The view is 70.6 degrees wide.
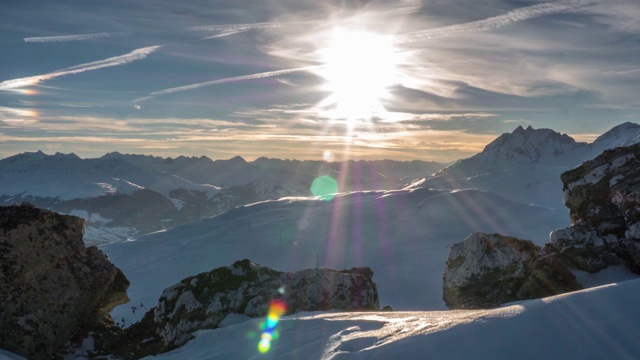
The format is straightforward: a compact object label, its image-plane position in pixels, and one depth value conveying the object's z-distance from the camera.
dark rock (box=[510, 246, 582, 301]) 13.36
